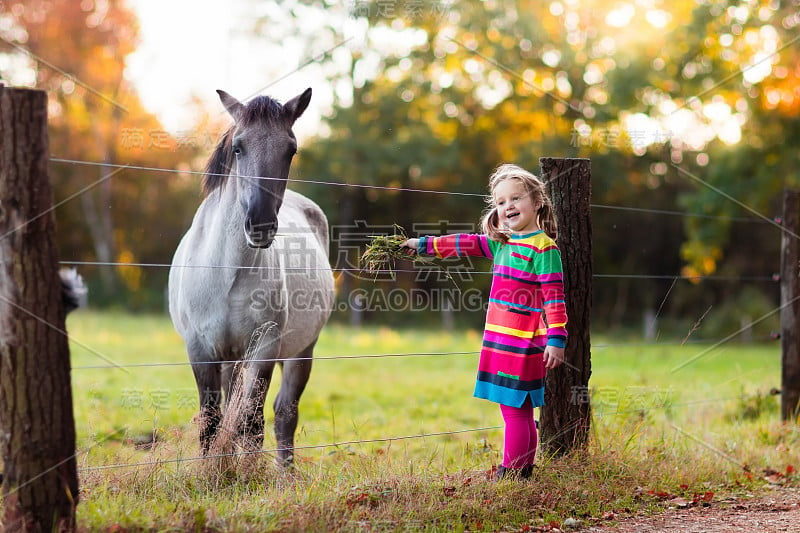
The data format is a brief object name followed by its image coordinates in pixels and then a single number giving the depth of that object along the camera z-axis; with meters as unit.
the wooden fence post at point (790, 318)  6.07
